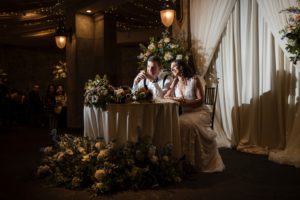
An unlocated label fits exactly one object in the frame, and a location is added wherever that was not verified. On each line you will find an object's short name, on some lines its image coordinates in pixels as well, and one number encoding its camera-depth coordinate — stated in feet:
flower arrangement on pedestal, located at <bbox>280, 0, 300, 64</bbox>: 12.76
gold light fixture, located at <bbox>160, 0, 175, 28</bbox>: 19.12
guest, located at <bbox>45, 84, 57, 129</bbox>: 28.30
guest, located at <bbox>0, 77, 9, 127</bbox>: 29.17
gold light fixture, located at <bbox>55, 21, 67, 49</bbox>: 27.35
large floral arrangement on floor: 10.48
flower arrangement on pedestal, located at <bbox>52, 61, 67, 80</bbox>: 34.19
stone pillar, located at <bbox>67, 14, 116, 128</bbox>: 28.30
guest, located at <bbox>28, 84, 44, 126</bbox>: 32.30
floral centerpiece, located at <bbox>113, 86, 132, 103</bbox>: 11.59
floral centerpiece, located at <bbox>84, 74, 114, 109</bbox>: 11.53
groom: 14.26
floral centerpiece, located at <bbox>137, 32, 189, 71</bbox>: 17.52
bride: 12.52
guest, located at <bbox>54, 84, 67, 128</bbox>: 29.48
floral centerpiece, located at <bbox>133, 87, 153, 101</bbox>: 11.79
